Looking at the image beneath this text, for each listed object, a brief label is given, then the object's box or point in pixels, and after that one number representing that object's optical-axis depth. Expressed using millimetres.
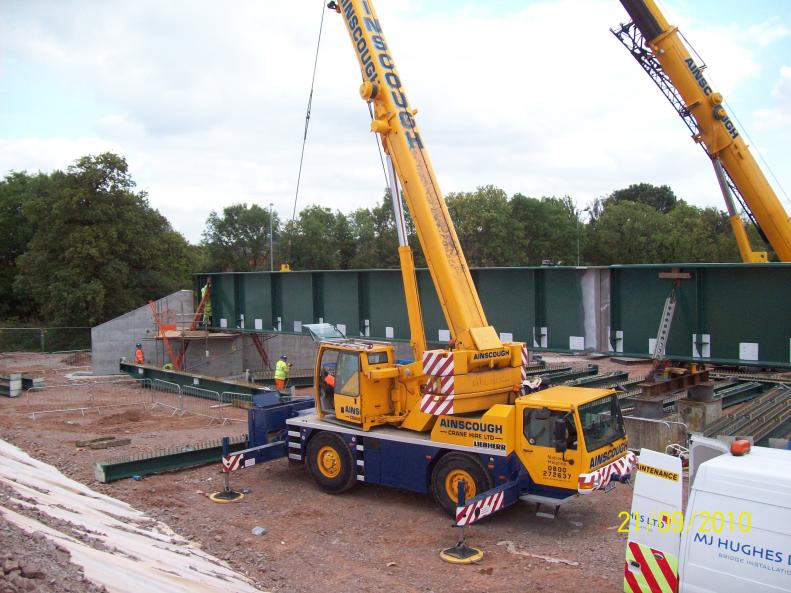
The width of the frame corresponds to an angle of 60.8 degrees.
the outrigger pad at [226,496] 10867
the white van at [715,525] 4941
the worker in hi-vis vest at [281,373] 19953
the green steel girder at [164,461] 11469
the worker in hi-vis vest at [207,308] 26484
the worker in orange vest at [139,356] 25578
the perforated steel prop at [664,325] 13562
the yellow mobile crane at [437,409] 9141
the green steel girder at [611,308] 12965
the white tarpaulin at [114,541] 6141
